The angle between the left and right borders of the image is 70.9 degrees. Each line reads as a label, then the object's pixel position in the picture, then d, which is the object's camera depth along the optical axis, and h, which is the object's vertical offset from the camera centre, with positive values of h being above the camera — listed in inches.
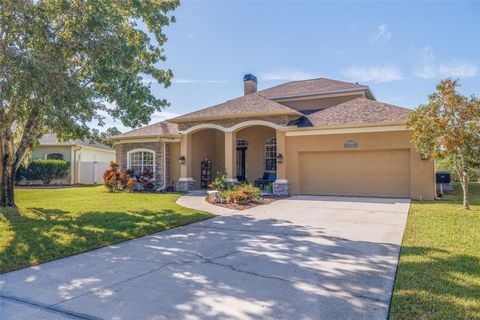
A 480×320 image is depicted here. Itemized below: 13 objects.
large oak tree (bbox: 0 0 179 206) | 327.3 +107.6
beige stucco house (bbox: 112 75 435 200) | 568.7 +45.6
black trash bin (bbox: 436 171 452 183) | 706.1 -23.0
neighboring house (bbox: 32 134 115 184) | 998.4 +42.0
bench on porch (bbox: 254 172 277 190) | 693.9 -23.6
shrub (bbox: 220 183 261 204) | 506.9 -39.5
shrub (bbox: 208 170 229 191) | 563.2 -25.0
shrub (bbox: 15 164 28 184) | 922.7 -9.2
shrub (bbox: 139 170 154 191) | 729.6 -21.6
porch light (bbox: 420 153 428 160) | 527.5 +15.2
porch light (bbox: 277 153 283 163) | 628.7 +19.3
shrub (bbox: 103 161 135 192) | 711.7 -22.9
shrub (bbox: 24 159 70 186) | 929.5 +3.3
